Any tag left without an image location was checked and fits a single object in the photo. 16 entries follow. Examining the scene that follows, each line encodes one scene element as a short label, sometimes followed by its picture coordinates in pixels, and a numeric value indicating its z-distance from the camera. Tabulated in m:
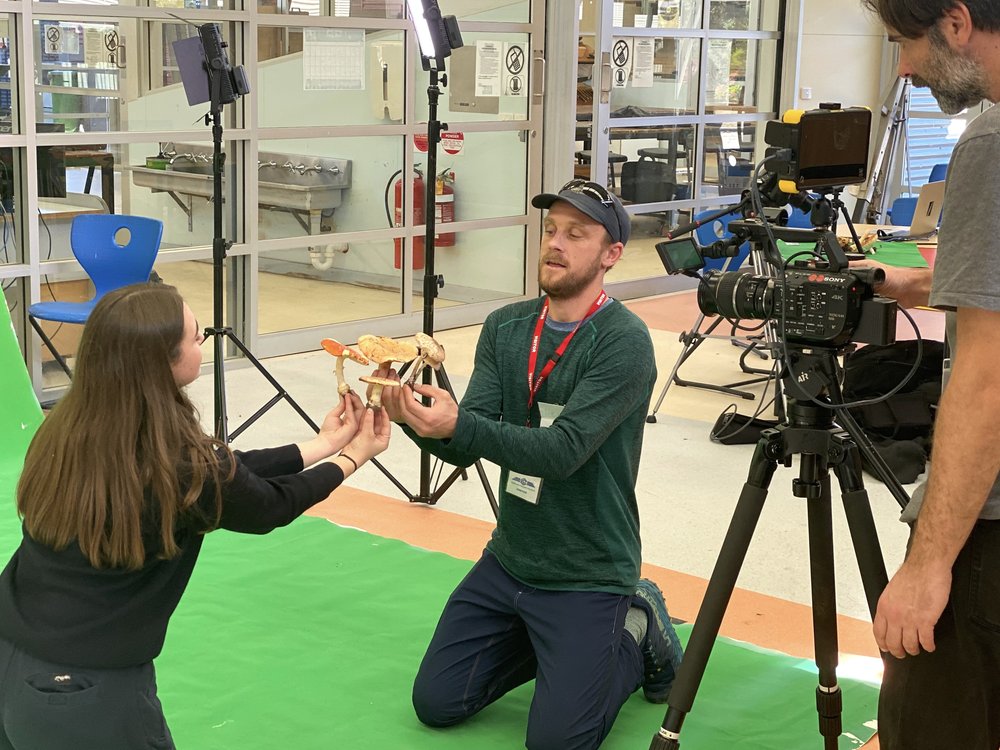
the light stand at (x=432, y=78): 4.31
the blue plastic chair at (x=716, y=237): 6.40
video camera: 2.15
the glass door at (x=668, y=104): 8.12
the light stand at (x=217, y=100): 4.57
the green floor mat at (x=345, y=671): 2.86
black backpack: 4.82
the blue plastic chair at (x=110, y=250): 5.59
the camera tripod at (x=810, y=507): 2.27
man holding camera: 1.65
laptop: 5.89
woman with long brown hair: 2.00
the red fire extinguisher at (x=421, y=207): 7.23
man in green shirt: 2.71
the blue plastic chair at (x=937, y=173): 8.02
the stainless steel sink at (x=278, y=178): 6.22
